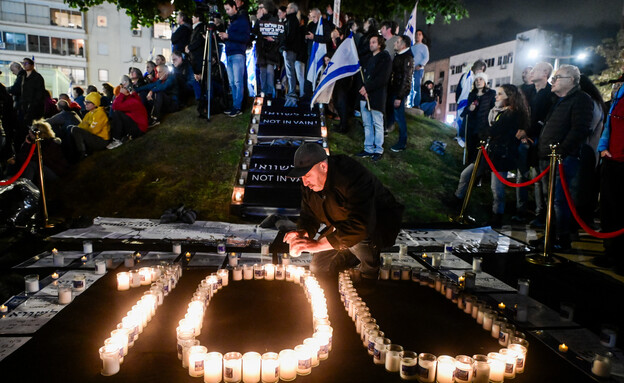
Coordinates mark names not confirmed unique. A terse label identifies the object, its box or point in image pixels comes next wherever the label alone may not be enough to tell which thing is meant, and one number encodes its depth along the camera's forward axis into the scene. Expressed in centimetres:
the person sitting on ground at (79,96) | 1138
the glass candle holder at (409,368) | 251
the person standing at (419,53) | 1119
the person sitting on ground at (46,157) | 709
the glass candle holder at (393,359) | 260
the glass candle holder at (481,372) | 243
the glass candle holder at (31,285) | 363
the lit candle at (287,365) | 245
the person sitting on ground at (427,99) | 1386
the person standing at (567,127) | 541
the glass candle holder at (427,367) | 247
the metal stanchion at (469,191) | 687
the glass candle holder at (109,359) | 245
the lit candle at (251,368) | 240
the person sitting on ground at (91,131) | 866
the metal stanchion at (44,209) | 607
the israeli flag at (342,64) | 848
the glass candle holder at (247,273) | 426
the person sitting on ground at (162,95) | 1013
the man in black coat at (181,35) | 1087
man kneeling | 350
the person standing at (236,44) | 938
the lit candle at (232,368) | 238
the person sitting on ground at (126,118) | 912
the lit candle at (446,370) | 246
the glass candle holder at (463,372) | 241
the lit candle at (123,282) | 383
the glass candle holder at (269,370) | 241
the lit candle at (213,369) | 237
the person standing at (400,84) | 856
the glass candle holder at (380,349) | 266
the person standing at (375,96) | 820
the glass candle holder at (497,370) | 248
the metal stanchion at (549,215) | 510
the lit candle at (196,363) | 244
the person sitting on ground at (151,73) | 1096
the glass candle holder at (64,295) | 345
